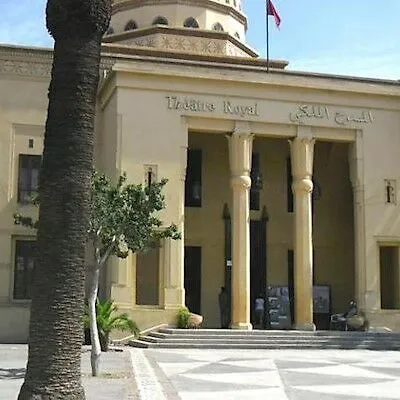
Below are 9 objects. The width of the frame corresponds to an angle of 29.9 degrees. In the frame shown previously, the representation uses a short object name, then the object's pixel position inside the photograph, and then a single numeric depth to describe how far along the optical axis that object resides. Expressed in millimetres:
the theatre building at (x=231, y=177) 24453
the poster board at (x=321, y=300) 27734
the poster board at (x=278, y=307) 26062
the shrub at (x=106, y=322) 19562
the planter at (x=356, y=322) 24516
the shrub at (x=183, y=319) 23281
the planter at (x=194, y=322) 23250
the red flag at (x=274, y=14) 27906
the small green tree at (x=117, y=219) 14383
